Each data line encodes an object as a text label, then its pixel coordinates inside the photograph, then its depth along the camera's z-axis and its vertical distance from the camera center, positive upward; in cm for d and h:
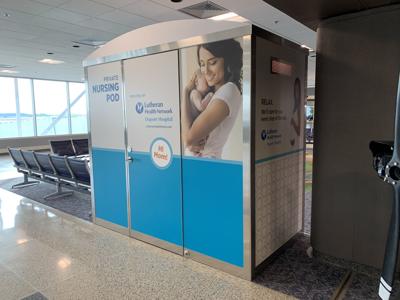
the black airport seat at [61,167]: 500 -80
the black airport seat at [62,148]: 743 -69
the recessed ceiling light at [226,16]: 525 +181
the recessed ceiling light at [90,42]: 691 +181
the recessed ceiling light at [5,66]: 986 +184
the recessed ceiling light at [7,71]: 1107 +185
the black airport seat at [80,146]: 775 -69
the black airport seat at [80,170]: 461 -79
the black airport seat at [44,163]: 547 -81
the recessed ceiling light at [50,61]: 897 +183
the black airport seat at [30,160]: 590 -79
